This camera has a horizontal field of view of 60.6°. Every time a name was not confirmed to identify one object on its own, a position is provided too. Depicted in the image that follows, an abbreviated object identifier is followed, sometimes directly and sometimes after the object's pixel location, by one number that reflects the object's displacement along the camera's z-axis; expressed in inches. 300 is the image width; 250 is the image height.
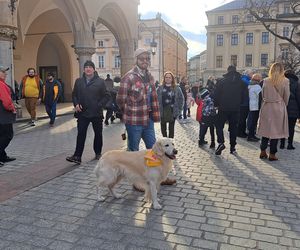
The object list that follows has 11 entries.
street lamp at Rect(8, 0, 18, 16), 336.6
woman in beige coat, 205.8
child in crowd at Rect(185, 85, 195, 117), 464.1
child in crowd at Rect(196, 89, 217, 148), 242.9
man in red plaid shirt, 150.1
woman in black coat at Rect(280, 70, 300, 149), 238.8
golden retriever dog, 129.8
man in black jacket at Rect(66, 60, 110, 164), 190.7
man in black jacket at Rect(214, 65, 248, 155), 222.3
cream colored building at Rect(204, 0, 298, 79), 2009.3
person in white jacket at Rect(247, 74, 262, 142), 279.3
